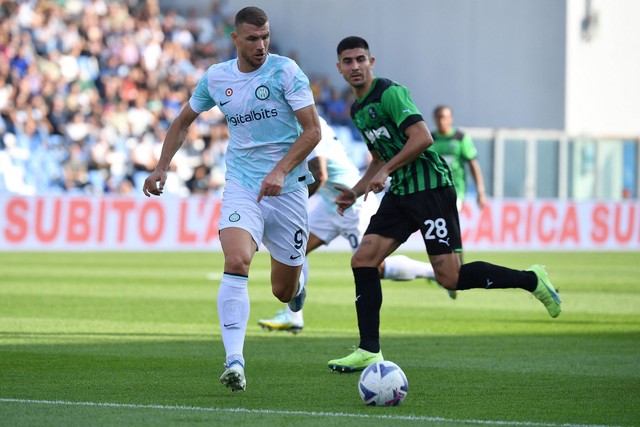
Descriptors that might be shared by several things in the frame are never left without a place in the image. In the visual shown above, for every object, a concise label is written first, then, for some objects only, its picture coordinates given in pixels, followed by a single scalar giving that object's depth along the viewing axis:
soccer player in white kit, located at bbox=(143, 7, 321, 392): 15.70
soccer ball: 14.06
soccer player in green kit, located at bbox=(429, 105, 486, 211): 33.44
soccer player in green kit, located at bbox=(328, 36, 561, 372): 17.28
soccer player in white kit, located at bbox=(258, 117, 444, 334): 24.05
